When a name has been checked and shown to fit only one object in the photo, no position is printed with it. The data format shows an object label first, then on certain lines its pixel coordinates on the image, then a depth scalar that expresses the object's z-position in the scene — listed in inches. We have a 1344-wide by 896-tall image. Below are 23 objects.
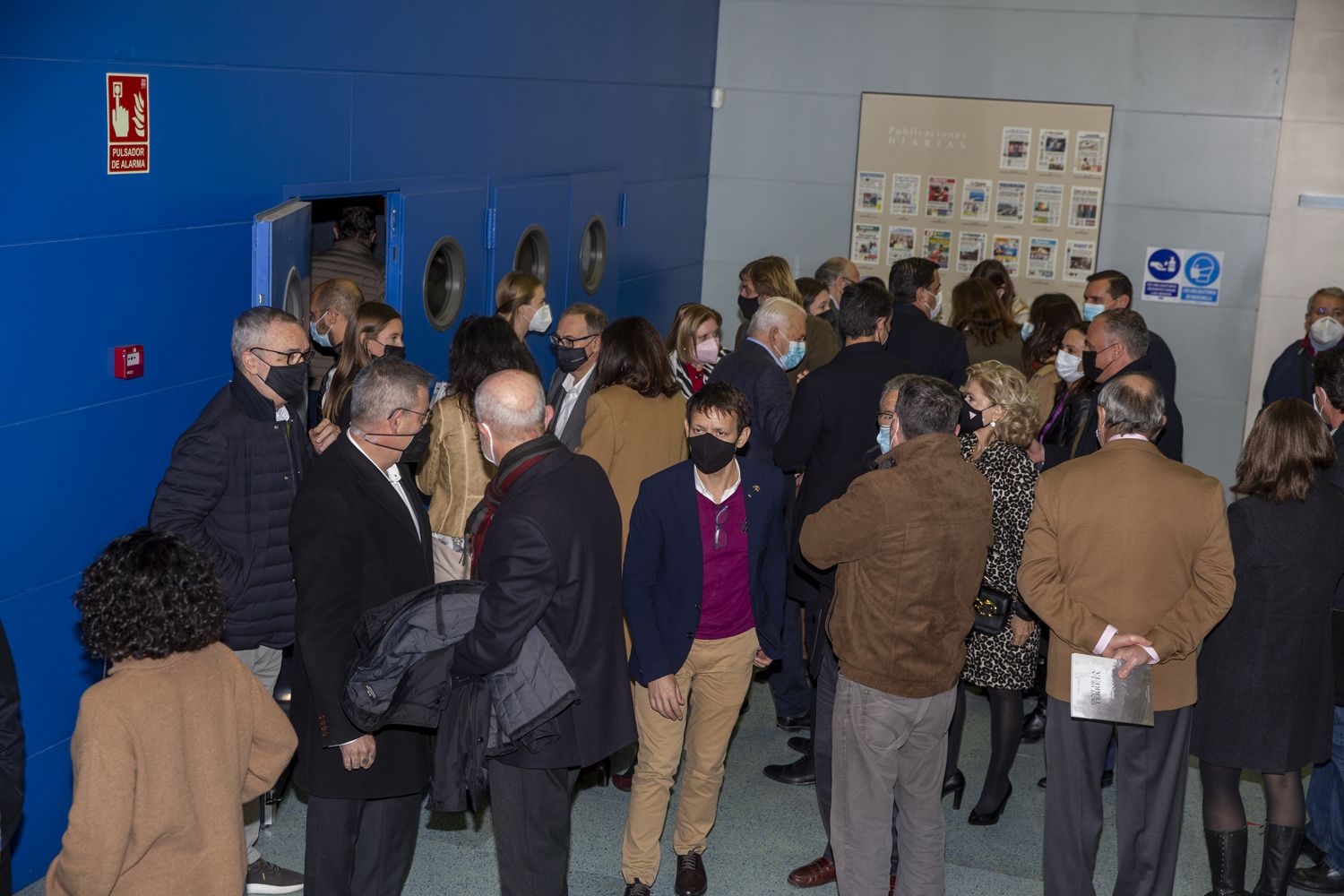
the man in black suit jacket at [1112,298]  253.1
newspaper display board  356.5
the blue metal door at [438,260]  229.8
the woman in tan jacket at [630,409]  181.2
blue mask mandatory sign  349.7
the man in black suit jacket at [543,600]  124.5
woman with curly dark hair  98.1
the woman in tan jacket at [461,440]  175.0
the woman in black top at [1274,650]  150.4
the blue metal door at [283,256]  186.1
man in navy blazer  153.1
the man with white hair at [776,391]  210.2
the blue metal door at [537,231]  265.9
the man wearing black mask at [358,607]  130.0
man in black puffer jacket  151.0
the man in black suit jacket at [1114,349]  202.7
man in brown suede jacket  141.8
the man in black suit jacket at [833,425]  193.5
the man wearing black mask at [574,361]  206.2
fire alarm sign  160.7
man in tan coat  143.6
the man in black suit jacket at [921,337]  246.1
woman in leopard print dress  167.6
